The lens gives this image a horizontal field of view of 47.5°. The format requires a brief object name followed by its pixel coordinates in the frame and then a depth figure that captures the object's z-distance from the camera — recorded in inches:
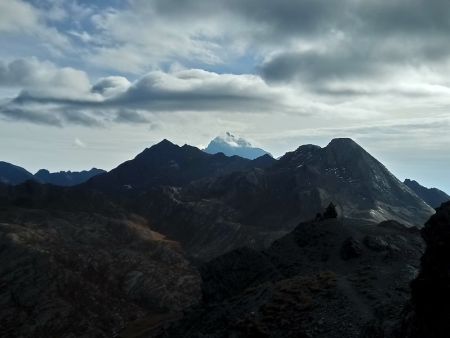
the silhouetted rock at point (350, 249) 2716.5
